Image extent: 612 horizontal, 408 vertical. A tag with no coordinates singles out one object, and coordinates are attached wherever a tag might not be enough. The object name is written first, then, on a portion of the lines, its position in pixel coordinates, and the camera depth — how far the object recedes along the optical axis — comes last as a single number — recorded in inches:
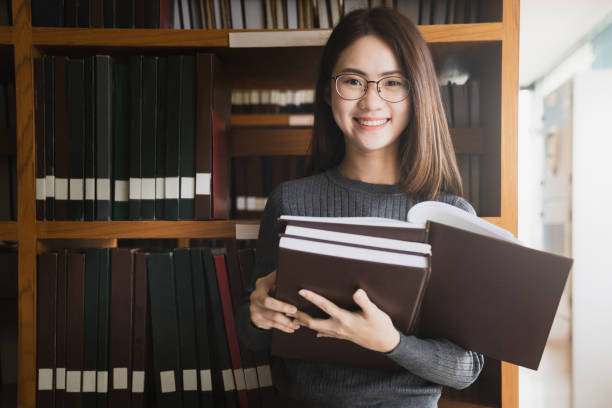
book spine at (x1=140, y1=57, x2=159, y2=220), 42.3
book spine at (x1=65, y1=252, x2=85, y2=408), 42.5
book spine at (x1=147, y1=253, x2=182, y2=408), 43.1
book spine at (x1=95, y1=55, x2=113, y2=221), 42.1
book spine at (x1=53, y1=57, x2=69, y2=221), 42.3
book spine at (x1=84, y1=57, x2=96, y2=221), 42.4
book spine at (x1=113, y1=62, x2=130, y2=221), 42.8
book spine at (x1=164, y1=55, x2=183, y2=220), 42.1
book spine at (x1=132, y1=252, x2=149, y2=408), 42.7
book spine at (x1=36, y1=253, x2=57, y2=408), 42.3
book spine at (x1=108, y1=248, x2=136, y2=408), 42.6
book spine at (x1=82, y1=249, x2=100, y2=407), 42.6
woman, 30.6
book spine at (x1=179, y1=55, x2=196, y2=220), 42.2
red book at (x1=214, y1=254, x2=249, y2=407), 44.0
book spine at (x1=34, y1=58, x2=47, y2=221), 42.2
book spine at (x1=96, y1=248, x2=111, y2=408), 42.7
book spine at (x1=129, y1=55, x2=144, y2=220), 42.3
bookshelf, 39.9
